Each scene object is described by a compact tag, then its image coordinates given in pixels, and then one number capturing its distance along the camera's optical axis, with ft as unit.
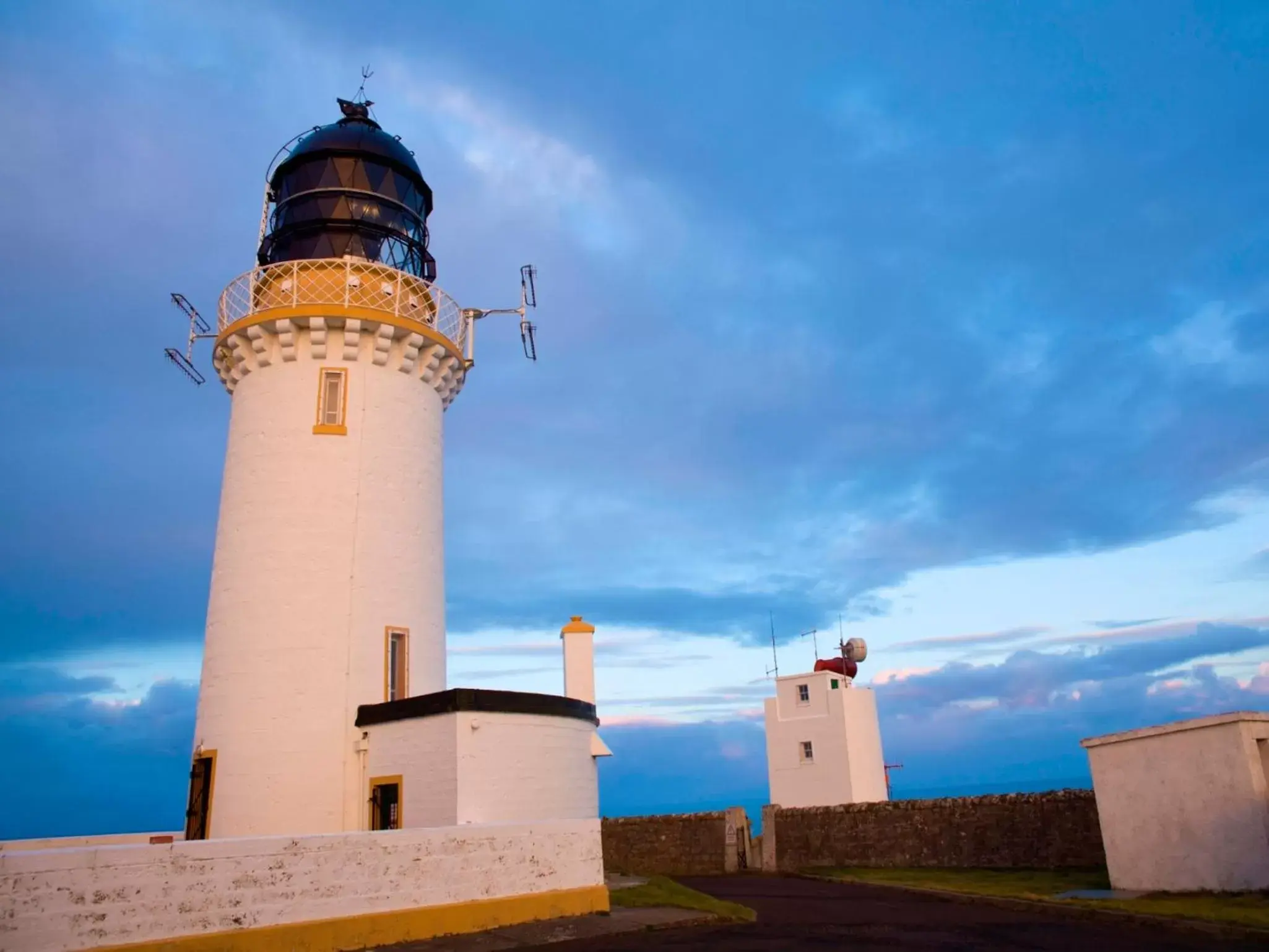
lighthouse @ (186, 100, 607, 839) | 49.14
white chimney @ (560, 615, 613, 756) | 65.67
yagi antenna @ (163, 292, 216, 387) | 61.16
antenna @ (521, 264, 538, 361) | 64.59
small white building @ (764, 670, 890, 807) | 107.96
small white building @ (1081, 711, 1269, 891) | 43.21
